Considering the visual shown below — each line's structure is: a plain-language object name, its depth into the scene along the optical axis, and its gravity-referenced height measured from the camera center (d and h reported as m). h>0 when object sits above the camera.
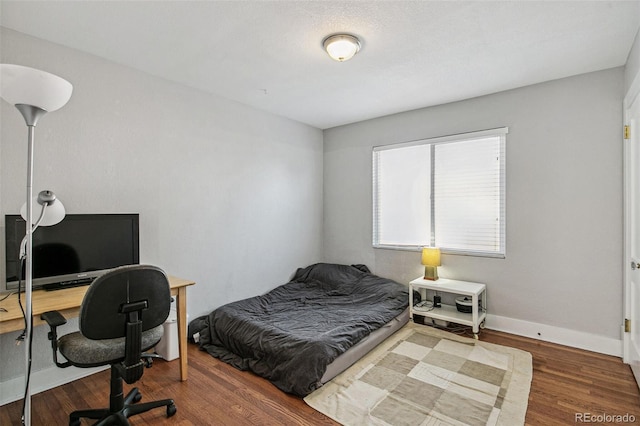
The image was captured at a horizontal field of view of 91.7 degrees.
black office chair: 1.57 -0.60
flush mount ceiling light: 2.21 +1.22
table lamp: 3.50 -0.54
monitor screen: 2.08 -0.24
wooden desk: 1.68 -0.55
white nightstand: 3.06 -0.95
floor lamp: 1.26 +0.50
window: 3.36 +0.24
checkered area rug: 1.95 -1.26
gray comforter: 2.34 -1.02
